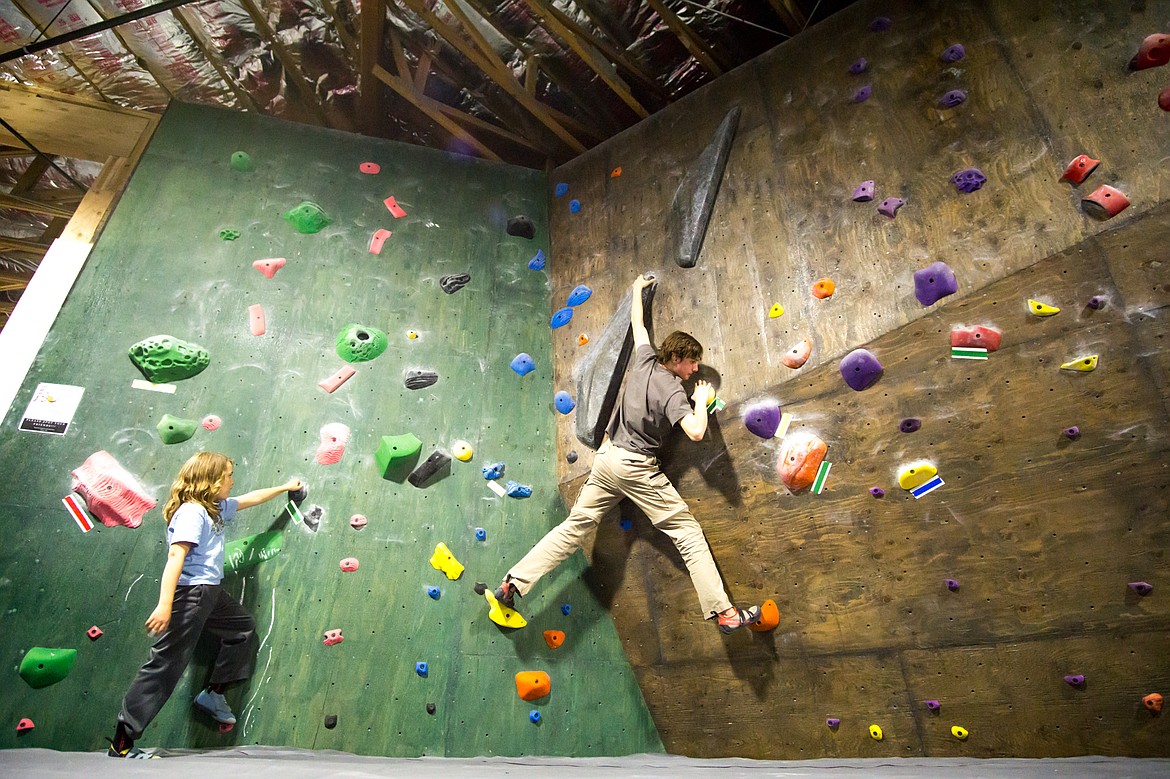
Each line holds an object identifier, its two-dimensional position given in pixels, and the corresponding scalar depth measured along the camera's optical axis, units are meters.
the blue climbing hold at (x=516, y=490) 3.40
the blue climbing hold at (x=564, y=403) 3.63
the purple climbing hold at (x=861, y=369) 2.58
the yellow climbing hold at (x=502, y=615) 3.07
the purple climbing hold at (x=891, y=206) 2.76
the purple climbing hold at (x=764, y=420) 2.78
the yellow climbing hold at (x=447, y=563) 3.13
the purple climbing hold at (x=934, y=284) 2.49
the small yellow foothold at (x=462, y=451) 3.40
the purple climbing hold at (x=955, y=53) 2.81
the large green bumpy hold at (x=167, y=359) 3.10
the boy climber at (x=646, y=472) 2.79
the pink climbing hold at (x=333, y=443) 3.18
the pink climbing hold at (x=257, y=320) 3.36
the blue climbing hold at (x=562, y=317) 3.86
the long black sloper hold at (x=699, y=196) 3.39
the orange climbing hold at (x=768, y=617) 2.68
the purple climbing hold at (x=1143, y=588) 1.96
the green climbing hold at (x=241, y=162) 3.78
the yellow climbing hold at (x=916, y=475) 2.41
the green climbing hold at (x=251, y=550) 2.86
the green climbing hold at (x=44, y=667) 2.48
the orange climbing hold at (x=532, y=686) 2.98
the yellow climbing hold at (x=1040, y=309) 2.25
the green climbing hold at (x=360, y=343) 3.44
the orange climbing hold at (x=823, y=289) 2.81
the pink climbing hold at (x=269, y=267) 3.52
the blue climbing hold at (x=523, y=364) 3.73
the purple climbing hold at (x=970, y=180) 2.57
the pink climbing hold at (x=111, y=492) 2.80
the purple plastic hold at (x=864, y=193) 2.86
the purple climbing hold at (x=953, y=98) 2.74
